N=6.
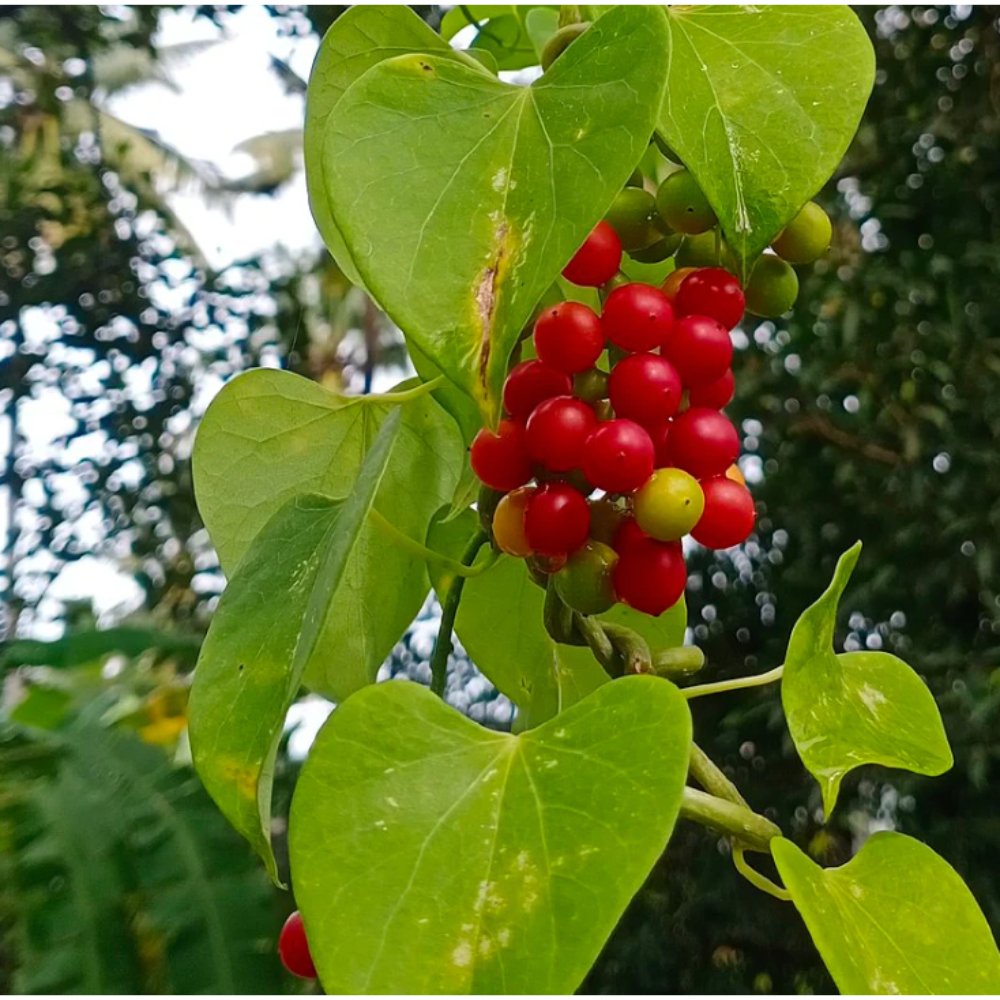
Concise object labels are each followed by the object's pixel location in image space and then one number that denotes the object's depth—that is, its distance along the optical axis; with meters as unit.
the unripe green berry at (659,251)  0.26
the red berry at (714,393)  0.25
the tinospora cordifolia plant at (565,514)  0.18
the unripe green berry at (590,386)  0.25
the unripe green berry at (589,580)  0.23
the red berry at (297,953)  0.25
